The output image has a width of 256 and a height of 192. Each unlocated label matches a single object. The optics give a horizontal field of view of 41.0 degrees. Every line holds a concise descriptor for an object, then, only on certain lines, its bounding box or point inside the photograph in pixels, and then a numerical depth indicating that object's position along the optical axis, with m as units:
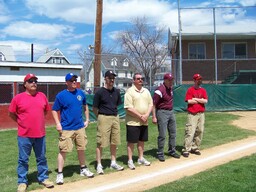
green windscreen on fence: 18.14
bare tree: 48.72
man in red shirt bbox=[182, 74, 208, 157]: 7.77
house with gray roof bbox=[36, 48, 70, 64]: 55.74
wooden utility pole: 17.30
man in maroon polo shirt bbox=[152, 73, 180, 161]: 7.24
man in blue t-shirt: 5.89
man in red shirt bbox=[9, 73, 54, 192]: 5.50
